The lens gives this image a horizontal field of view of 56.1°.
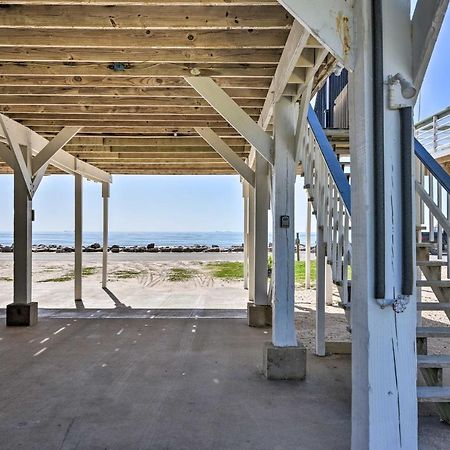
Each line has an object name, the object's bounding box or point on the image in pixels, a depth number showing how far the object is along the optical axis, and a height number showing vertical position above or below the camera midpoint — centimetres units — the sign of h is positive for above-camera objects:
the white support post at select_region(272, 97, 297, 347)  369 +6
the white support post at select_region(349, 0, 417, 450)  173 -26
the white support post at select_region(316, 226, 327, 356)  419 -67
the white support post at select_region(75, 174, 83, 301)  757 -5
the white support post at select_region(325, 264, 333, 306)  734 -104
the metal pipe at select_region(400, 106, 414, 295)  172 +14
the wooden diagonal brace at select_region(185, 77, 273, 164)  377 +106
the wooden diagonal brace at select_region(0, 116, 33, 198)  510 +97
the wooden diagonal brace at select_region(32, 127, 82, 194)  561 +117
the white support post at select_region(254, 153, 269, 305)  593 +2
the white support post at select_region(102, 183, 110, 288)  925 +32
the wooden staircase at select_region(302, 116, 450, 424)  263 -11
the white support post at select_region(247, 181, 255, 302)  655 -34
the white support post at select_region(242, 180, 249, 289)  886 +9
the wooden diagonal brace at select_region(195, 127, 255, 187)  542 +103
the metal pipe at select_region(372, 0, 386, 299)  172 +34
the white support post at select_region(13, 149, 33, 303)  574 -10
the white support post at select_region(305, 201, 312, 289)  855 -24
